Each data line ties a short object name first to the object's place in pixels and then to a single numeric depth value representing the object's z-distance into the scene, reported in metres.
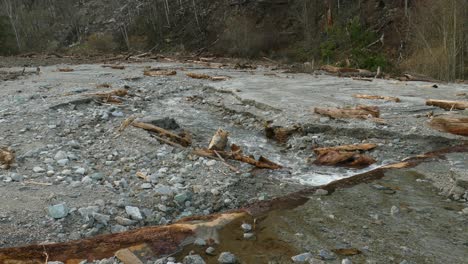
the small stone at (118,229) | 3.05
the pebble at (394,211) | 3.18
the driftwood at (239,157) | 4.41
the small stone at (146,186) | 3.73
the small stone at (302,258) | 2.53
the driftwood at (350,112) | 5.74
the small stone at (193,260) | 2.54
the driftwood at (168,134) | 4.96
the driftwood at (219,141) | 4.79
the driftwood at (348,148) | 4.75
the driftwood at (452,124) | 4.98
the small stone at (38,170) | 3.90
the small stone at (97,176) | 3.86
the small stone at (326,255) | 2.54
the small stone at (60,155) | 4.25
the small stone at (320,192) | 3.59
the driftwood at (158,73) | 11.36
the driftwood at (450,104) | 6.04
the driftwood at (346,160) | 4.48
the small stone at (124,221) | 3.16
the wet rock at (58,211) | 3.12
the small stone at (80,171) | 3.94
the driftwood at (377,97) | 6.81
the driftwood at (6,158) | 3.99
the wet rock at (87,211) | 3.13
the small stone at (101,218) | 3.12
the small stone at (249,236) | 2.87
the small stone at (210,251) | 2.66
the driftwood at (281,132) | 5.45
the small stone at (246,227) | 2.97
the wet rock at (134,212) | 3.25
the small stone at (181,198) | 3.55
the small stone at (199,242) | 2.77
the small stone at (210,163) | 4.30
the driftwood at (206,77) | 10.48
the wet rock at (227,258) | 2.55
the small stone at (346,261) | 2.49
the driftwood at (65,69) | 14.31
